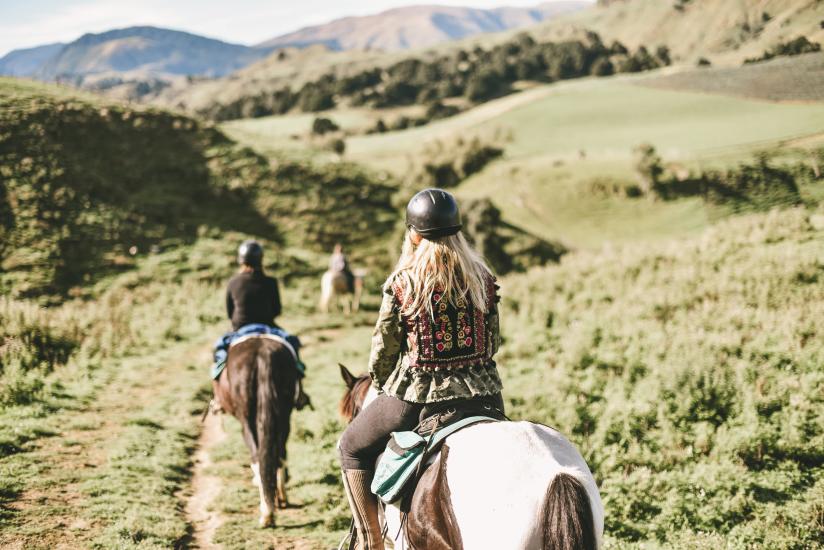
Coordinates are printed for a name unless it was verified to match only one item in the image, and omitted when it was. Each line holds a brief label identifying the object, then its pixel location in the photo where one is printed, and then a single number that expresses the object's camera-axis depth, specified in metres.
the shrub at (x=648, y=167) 21.56
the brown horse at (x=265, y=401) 5.50
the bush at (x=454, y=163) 37.41
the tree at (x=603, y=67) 36.98
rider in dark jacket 6.49
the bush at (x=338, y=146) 38.22
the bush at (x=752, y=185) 14.48
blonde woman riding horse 2.56
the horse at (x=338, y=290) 15.66
